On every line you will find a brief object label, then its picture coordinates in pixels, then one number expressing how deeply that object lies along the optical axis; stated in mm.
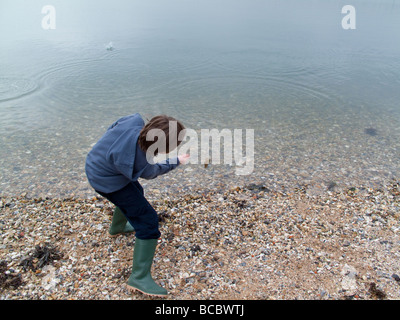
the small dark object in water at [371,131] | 8778
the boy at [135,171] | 3150
